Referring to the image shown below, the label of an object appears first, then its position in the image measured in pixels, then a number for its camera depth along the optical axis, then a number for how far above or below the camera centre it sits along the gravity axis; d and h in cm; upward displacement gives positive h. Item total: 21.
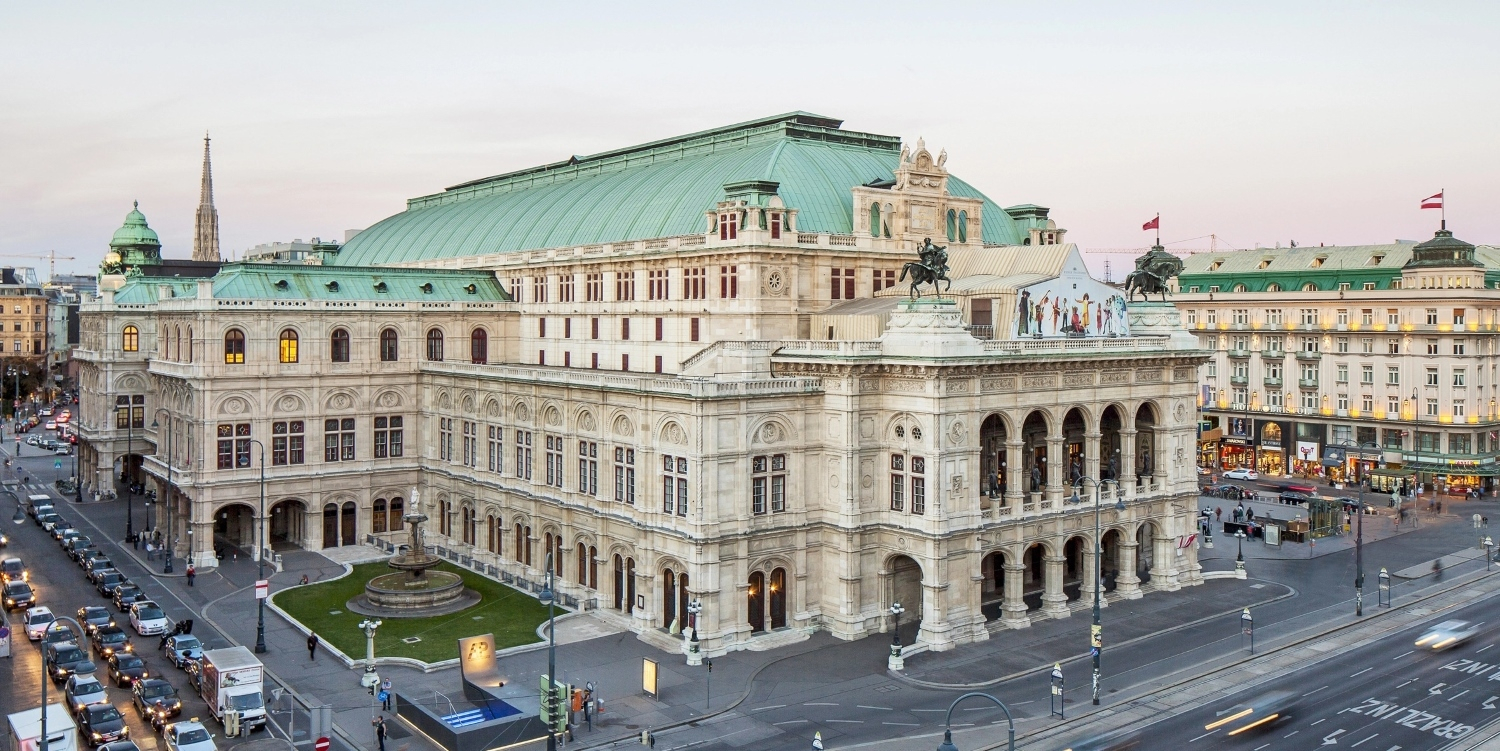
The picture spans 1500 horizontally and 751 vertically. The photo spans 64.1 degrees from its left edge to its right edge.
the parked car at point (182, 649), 5722 -1351
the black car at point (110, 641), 5916 -1352
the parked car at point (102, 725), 4634 -1398
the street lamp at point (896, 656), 5694 -1395
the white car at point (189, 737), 4351 -1355
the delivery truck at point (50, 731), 4178 -1275
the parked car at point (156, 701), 4928 -1391
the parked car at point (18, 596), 6919 -1307
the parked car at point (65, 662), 5434 -1341
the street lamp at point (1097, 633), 5208 -1178
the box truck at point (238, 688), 4884 -1315
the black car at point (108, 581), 7244 -1295
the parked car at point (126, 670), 5482 -1385
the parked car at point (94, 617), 6281 -1305
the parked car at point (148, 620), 6362 -1336
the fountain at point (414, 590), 6743 -1270
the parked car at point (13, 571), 7331 -1237
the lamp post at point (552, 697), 4525 -1282
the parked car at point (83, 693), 4988 -1364
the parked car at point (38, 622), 6231 -1315
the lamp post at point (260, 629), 5993 -1314
